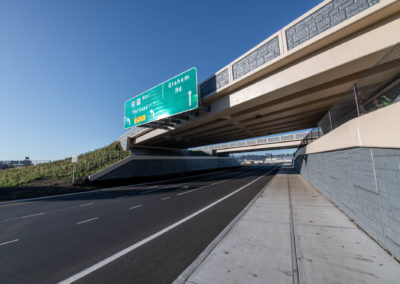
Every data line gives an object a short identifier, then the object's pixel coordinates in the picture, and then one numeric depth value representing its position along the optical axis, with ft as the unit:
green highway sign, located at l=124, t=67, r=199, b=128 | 39.58
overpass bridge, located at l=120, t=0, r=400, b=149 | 18.62
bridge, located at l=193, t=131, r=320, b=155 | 120.82
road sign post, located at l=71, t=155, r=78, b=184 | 58.85
